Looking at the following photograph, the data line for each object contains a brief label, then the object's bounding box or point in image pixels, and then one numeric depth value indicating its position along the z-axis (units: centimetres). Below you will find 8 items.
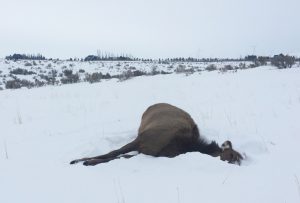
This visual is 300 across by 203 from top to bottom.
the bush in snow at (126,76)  1513
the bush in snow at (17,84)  1662
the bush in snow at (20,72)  2514
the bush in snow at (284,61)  1364
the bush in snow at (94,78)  1596
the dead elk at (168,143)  445
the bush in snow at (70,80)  1742
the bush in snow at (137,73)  1748
